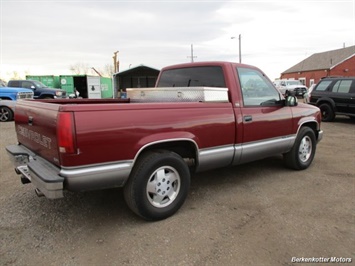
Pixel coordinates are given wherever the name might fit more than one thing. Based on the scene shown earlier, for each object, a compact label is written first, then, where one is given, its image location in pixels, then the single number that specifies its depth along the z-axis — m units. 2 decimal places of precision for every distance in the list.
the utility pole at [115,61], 37.50
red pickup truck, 2.74
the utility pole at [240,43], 36.59
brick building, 40.47
